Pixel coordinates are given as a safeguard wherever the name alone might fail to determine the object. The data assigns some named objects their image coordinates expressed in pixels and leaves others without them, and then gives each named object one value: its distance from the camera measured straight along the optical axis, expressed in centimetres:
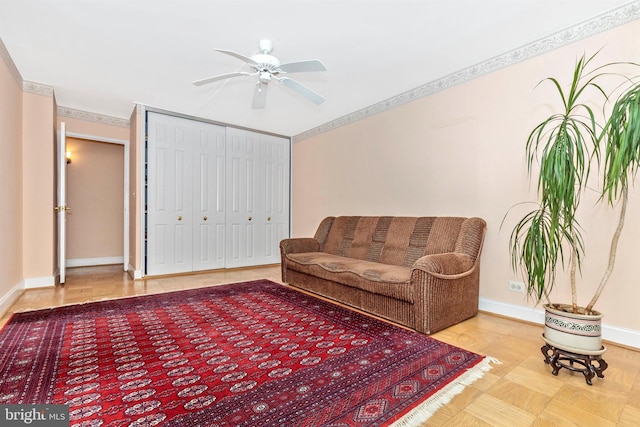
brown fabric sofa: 241
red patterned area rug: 142
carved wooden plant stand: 170
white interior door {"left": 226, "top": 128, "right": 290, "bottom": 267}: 531
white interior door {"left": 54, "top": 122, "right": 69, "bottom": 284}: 388
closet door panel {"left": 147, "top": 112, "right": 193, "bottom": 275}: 447
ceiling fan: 244
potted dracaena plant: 153
